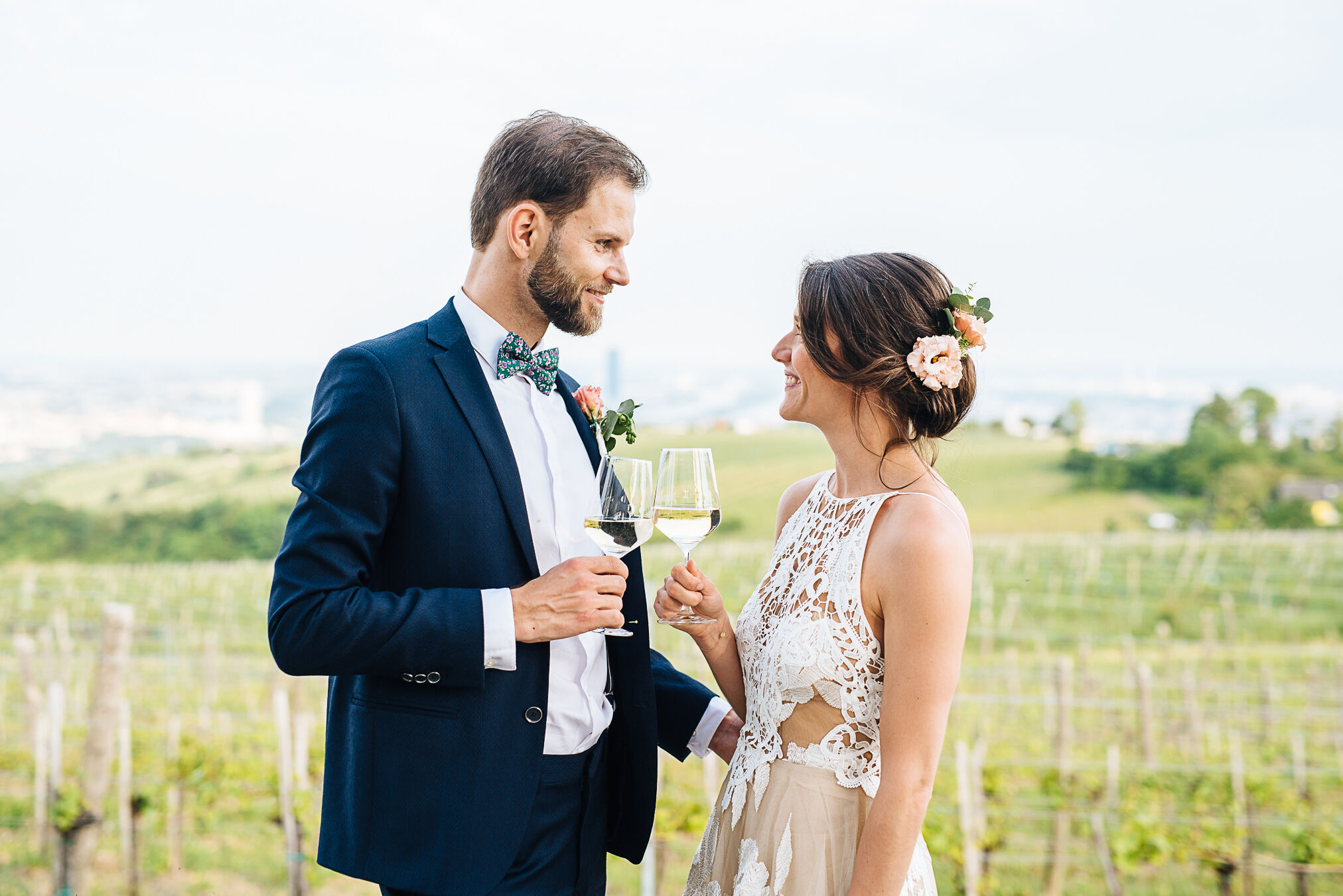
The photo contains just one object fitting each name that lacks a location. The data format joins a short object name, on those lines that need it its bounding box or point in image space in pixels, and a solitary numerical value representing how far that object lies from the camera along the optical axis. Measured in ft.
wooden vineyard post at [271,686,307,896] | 17.32
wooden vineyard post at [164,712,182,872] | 19.63
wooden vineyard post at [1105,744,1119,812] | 22.18
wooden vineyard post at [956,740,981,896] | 16.71
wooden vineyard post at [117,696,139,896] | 18.13
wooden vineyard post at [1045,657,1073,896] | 19.22
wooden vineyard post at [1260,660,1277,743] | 29.30
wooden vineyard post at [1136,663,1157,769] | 26.89
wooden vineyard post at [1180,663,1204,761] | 28.35
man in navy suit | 6.01
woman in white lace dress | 5.85
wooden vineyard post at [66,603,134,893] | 18.02
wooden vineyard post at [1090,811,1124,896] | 17.34
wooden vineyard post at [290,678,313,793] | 19.58
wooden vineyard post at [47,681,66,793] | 19.99
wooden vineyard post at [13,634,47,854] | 19.53
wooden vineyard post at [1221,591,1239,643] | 51.85
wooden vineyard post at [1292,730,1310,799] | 23.86
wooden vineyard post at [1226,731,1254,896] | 16.85
